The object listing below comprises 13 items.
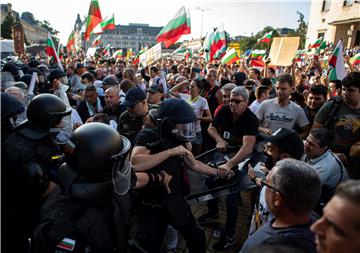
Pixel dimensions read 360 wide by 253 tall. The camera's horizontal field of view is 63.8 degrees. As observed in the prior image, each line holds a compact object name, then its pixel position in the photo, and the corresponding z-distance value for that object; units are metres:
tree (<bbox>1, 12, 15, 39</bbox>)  39.30
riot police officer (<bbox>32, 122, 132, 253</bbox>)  1.59
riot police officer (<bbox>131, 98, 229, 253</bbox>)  2.55
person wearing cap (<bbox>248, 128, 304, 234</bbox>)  2.56
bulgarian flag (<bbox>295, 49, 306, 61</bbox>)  19.03
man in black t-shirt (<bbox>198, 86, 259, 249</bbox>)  3.68
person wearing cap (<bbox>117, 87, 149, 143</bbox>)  3.98
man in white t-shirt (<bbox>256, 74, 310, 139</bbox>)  4.34
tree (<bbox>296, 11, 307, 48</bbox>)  59.99
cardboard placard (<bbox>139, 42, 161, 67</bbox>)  8.72
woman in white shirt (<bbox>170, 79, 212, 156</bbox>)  5.68
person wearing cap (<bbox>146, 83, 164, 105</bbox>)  5.13
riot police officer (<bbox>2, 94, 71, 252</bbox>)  1.95
